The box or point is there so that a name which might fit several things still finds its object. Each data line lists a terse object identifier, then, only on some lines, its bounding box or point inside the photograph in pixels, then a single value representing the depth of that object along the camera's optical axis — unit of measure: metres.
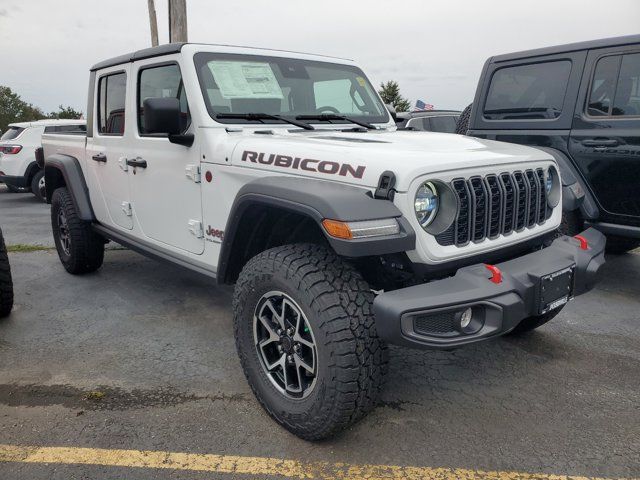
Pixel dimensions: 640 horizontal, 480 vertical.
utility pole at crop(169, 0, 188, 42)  11.04
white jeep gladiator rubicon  2.24
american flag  17.95
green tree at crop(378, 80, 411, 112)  47.86
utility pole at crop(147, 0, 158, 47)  14.70
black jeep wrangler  4.35
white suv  10.94
